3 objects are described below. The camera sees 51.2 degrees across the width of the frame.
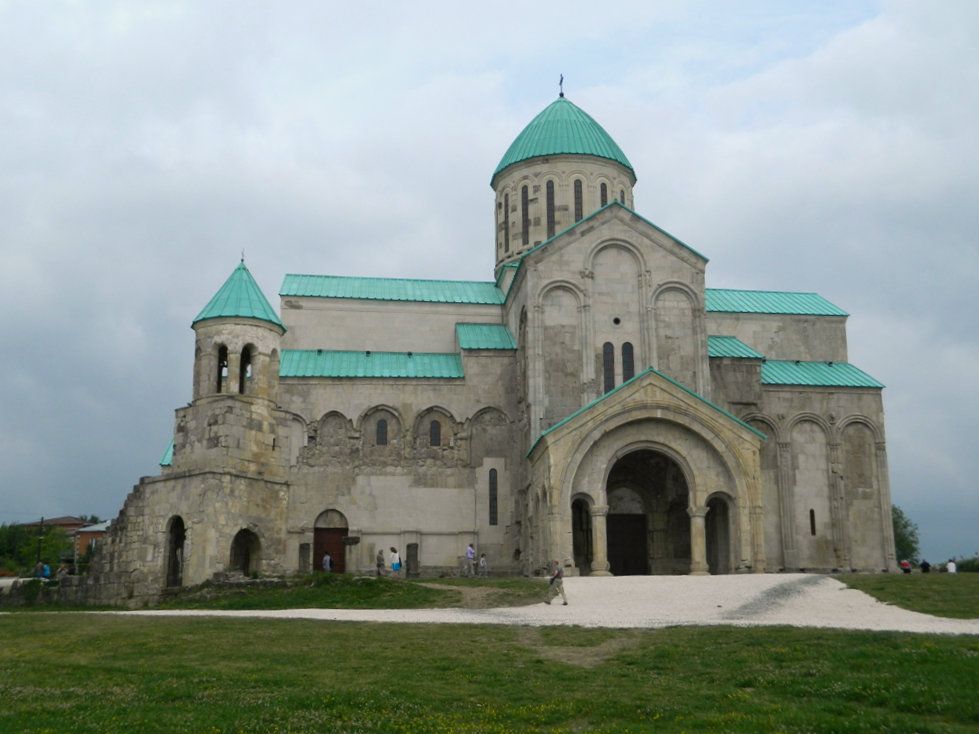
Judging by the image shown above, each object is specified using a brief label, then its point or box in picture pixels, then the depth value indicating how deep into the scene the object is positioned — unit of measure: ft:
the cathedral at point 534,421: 102.94
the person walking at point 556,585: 80.28
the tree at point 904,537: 235.20
